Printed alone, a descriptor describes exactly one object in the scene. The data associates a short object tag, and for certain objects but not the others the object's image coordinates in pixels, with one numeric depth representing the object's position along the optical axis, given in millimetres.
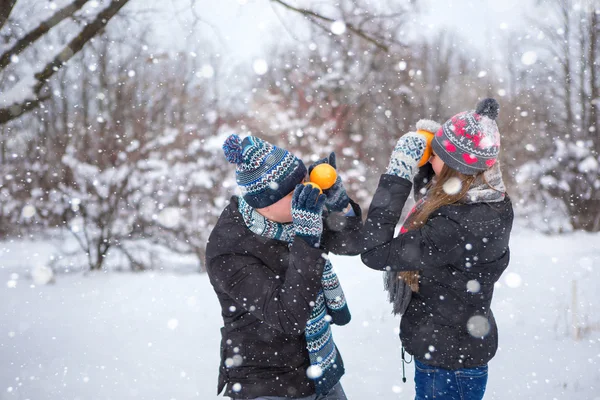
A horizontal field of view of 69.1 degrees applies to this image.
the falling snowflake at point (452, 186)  1900
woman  1847
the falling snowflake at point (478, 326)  2037
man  1586
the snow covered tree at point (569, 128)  11500
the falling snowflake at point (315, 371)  1827
